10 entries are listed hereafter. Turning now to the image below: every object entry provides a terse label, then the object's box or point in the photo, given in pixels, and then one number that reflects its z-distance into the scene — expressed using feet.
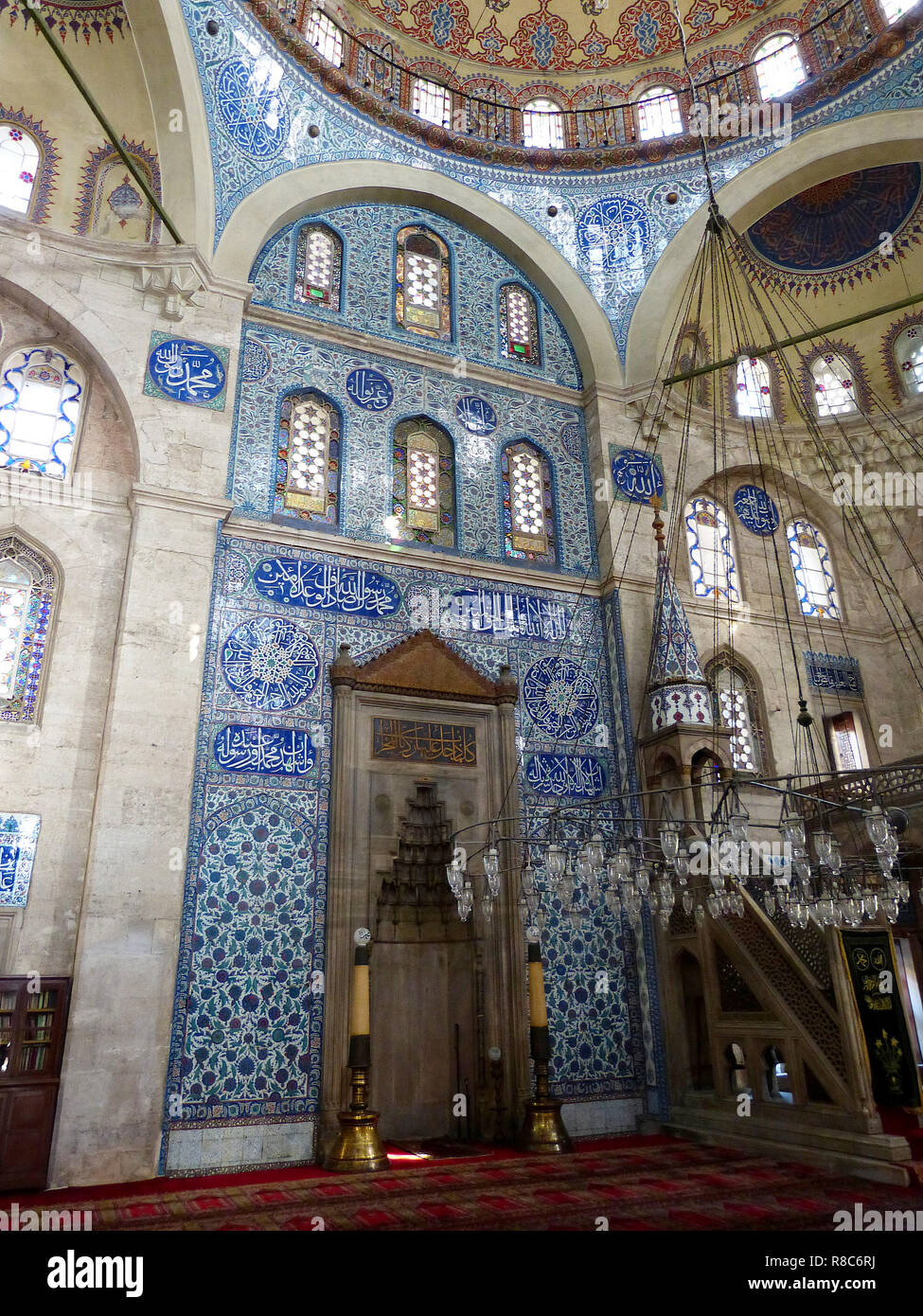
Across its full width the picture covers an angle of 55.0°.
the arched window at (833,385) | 34.01
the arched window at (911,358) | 33.12
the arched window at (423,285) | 28.43
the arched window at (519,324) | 29.73
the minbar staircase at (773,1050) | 16.61
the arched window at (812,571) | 31.42
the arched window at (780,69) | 31.48
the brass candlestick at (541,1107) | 19.17
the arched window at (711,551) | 29.60
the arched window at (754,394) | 32.94
